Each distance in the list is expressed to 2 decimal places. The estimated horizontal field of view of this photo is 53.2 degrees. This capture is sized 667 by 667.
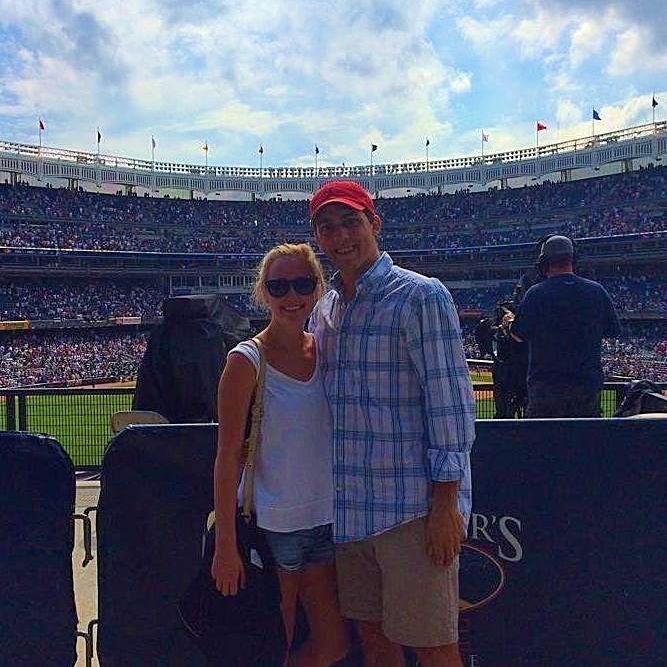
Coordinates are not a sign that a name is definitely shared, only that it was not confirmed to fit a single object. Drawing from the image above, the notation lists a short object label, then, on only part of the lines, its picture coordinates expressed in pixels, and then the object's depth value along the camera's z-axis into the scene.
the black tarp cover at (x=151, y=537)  2.88
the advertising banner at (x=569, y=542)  2.76
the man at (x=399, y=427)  2.24
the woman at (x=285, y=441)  2.36
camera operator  3.84
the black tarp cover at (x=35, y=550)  2.83
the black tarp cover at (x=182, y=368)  4.36
